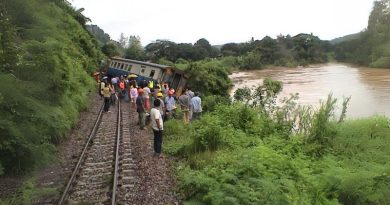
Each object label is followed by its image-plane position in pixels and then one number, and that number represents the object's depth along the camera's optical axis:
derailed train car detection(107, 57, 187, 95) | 27.33
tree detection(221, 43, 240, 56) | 102.43
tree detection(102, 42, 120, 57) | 62.19
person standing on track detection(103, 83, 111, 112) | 19.78
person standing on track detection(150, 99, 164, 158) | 12.00
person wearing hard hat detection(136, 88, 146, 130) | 16.47
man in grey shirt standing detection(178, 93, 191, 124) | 17.12
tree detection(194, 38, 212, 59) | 88.25
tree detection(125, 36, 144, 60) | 79.44
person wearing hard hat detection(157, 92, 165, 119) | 14.95
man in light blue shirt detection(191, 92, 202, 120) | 16.95
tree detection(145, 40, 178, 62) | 78.96
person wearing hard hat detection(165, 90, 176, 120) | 17.41
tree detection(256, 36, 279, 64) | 90.81
